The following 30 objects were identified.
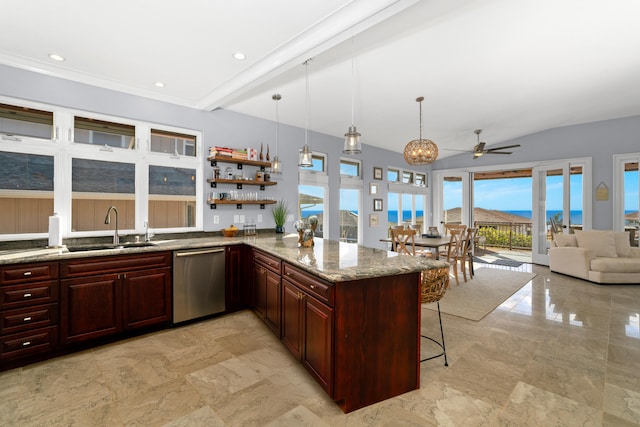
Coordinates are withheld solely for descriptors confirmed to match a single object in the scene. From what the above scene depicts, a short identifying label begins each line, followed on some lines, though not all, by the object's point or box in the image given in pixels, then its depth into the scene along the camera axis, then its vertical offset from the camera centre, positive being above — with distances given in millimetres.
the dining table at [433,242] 4551 -489
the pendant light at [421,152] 4520 +962
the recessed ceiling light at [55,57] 2729 +1467
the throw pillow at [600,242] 5254 -540
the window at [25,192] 2836 +177
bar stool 2418 -626
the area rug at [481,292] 3656 -1219
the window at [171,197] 3666 +178
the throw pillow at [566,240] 5648 -535
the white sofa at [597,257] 4895 -791
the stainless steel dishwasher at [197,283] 3119 -818
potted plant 4582 -60
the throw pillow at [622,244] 5273 -560
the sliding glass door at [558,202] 6285 +259
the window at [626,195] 5770 +378
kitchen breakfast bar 1812 -708
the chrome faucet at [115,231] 3150 -217
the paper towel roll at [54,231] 2830 -211
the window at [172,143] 3684 +896
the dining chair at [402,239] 4500 -444
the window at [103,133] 3193 +895
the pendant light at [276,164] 3845 +636
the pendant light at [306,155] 3141 +626
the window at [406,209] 7459 +95
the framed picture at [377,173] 6809 +943
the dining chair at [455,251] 4848 -673
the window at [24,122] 2836 +885
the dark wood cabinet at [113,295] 2578 -822
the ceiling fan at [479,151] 5734 +1240
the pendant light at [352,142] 2668 +657
